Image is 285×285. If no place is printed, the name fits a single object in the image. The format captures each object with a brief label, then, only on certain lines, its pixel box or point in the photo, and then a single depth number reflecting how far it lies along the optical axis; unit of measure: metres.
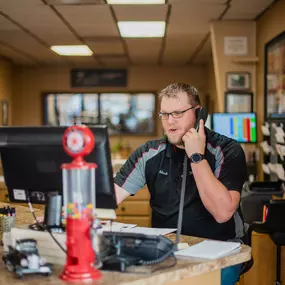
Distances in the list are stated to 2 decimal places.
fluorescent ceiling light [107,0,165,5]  5.27
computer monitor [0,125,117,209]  1.91
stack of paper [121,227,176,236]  2.28
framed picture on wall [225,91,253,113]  6.23
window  11.65
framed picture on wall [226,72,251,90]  6.20
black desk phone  1.80
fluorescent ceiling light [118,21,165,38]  6.44
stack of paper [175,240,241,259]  1.90
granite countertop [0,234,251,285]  1.68
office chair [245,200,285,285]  3.63
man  2.30
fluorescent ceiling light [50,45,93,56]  8.48
